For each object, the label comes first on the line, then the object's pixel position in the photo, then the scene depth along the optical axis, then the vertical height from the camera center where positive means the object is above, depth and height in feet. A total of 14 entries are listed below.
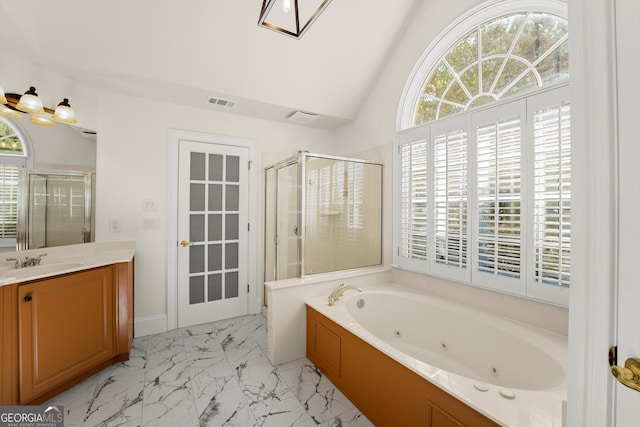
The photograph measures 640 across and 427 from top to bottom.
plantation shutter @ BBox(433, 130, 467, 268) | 7.11 +0.45
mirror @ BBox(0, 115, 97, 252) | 6.20 +0.83
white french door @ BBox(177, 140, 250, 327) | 9.67 -0.70
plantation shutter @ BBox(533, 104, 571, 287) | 5.35 +0.38
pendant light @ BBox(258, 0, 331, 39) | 7.22 +5.40
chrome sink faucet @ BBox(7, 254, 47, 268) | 6.36 -1.17
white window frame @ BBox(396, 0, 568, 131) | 5.99 +4.81
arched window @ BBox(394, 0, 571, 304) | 5.60 +1.46
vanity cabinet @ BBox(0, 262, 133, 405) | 5.14 -2.57
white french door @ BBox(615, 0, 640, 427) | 1.86 +0.09
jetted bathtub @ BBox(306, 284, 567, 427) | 3.71 -2.62
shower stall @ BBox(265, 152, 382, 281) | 8.56 -0.05
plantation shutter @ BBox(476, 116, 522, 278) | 6.10 +0.40
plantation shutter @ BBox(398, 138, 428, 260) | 8.21 +0.43
